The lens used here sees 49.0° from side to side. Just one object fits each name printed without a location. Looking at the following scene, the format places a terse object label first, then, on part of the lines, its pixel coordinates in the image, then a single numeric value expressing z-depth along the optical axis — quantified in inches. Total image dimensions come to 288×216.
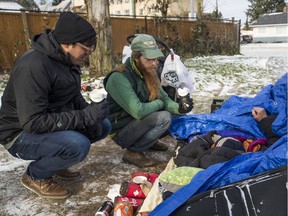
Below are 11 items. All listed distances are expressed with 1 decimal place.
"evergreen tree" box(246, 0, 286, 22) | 1994.3
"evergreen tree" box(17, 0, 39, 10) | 1802.9
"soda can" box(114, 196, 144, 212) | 90.1
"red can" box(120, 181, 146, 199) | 92.4
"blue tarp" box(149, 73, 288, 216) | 68.2
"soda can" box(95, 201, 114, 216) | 87.2
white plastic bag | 151.3
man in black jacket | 88.0
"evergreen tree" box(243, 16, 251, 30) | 2059.1
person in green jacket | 112.0
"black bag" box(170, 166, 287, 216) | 55.7
